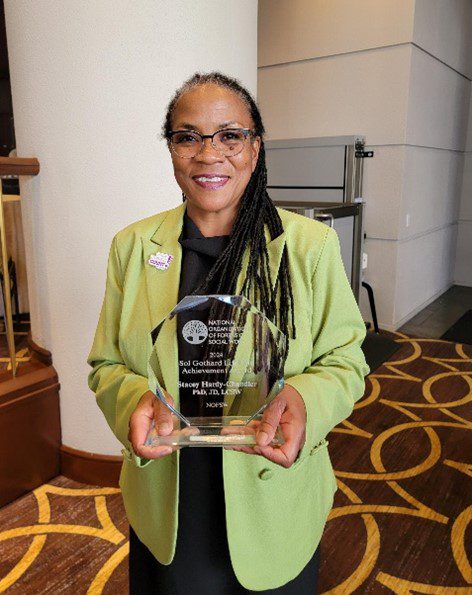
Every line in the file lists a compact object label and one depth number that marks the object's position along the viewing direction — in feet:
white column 6.59
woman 3.14
